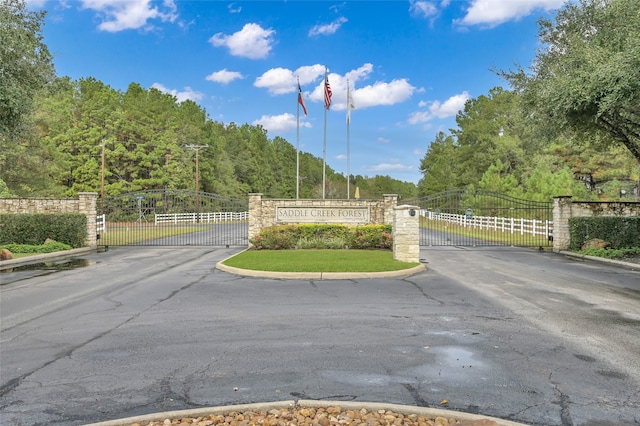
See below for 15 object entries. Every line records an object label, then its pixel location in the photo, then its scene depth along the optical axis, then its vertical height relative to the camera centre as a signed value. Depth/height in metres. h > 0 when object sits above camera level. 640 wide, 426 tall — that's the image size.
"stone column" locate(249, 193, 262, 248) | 19.02 +0.01
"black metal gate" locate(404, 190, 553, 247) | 22.19 -1.48
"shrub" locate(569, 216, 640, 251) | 17.11 -0.74
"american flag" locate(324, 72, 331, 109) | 22.30 +6.28
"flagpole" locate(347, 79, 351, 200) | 23.45 +5.12
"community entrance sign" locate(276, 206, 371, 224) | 19.00 -0.02
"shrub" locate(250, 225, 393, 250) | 17.50 -0.99
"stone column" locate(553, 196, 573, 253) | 18.59 -0.43
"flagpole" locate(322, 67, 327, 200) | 22.58 +4.50
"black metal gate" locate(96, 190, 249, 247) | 22.17 -1.39
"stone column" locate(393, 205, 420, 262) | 13.47 -0.66
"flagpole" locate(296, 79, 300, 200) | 23.83 +5.22
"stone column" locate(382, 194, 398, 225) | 19.05 +0.36
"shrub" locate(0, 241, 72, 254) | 17.06 -1.28
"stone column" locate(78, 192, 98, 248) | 19.98 +0.21
